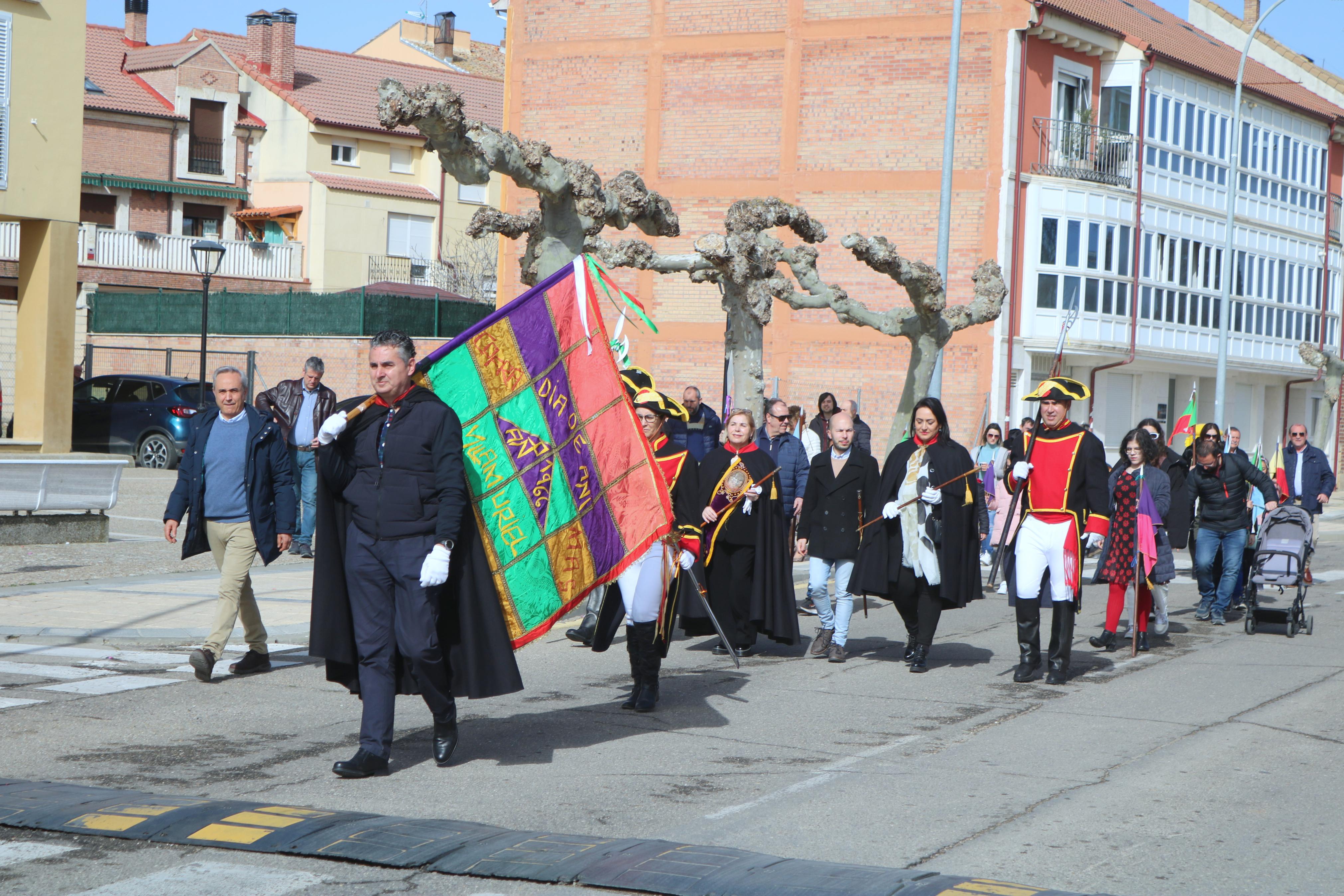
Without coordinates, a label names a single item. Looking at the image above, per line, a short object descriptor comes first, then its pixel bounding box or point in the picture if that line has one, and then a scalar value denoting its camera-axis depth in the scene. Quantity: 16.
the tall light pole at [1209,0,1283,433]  32.50
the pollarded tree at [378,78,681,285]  12.41
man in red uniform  10.05
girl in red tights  12.04
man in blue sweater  9.32
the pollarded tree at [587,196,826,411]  17.39
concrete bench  15.77
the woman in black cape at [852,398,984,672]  10.43
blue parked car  28.97
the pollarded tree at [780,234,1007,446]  20.84
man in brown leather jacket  15.18
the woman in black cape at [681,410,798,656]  10.78
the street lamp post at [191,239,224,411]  28.34
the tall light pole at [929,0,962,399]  21.94
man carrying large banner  6.79
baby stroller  13.11
